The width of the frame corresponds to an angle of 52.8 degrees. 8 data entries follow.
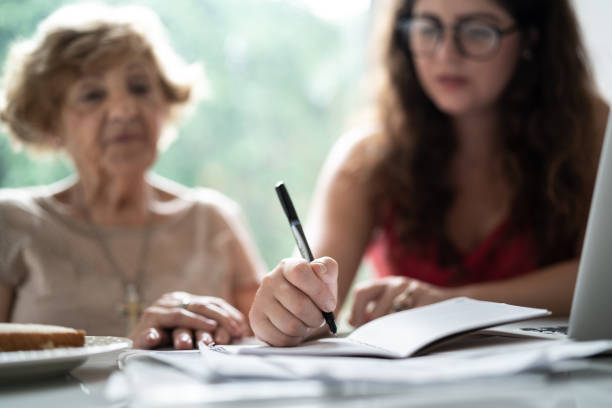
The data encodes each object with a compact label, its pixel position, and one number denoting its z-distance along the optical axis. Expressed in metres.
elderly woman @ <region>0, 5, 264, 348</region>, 1.44
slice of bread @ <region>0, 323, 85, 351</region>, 0.60
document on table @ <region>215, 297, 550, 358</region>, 0.58
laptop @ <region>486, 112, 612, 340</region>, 0.59
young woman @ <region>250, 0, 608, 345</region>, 1.36
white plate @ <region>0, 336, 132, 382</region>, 0.53
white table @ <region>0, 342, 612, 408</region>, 0.43
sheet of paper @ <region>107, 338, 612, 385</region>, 0.47
